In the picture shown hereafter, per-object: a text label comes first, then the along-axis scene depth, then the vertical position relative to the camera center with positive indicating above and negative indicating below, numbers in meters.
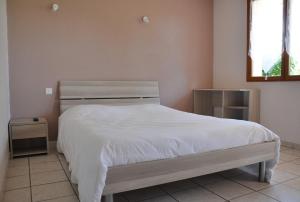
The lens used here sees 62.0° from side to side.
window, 3.80 +0.67
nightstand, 3.31 -0.68
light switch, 3.87 -0.12
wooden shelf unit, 4.30 -0.41
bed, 1.86 -0.57
